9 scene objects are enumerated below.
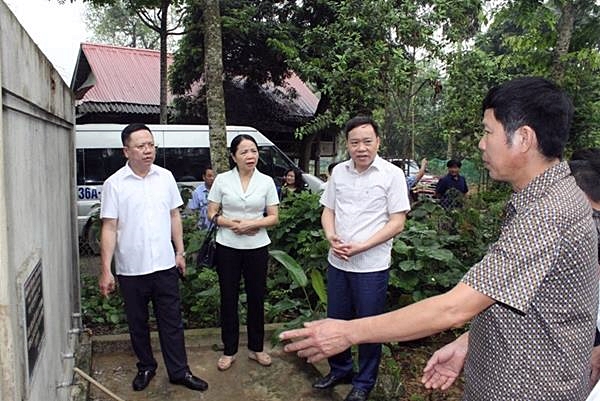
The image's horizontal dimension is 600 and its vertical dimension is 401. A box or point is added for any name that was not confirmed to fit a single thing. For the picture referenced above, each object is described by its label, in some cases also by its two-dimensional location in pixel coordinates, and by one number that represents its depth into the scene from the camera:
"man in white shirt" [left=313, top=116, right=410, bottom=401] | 3.22
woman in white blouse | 3.63
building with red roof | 12.95
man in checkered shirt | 1.50
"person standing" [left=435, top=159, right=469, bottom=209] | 8.30
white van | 8.22
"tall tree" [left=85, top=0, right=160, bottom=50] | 27.67
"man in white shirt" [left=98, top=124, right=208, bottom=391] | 3.32
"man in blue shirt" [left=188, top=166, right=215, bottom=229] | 5.92
